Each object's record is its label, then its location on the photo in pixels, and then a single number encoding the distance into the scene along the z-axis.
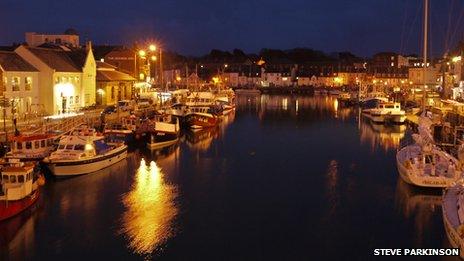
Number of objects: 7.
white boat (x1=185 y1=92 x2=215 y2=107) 57.28
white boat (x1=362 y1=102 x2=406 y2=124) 54.50
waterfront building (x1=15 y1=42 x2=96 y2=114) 41.69
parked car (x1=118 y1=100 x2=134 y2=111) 47.06
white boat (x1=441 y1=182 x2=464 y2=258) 16.34
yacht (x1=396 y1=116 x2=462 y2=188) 24.09
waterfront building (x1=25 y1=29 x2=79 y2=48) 73.56
